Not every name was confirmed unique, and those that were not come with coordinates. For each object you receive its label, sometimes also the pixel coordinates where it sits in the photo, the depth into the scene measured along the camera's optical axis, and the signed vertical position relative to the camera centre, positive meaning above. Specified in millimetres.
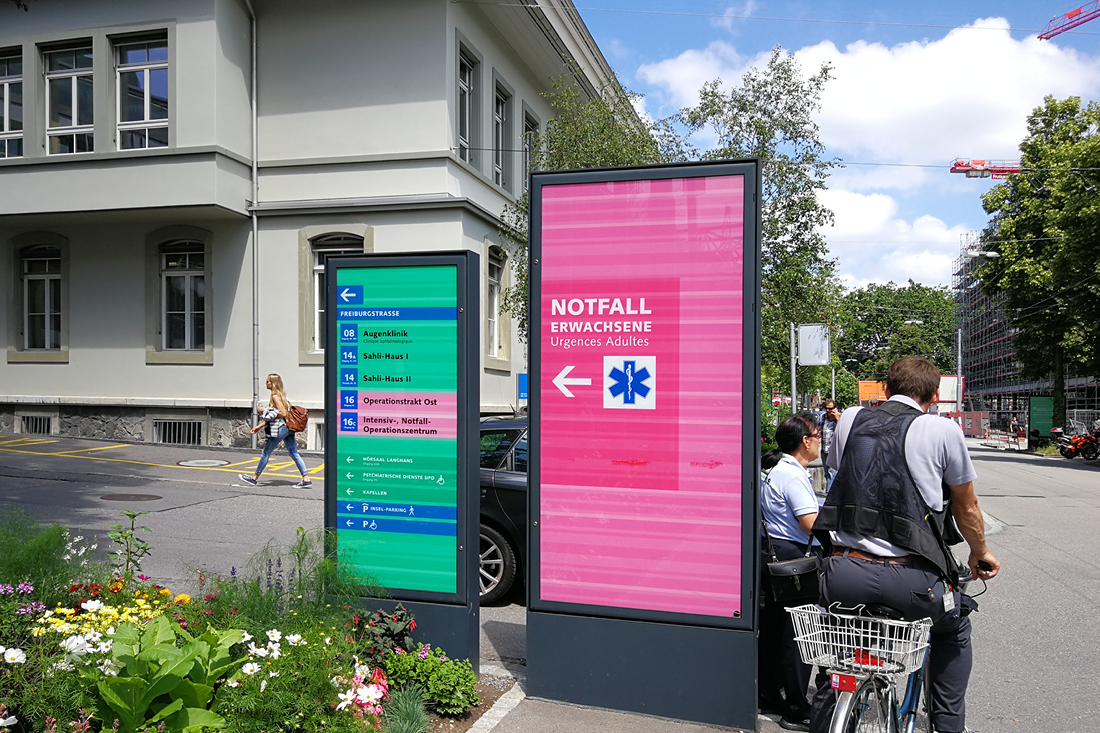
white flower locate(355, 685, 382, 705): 3703 -1438
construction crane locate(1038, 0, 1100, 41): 76462 +30413
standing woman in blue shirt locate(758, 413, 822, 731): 4578 -1298
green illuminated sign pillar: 4816 -397
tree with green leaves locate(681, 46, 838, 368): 13703 +2995
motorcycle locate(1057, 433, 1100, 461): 29234 -2966
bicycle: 3070 -1074
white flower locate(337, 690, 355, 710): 3529 -1389
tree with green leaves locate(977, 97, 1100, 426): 30172 +4526
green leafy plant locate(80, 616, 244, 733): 3178 -1205
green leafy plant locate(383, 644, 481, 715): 4398 -1632
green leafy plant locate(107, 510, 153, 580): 4527 -1015
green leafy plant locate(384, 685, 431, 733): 4008 -1667
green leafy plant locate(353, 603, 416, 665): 4512 -1434
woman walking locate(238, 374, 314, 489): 13383 -999
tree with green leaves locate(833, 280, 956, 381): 96312 +3757
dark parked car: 6914 -1267
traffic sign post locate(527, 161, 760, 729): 4430 -413
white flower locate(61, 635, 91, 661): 3383 -1115
